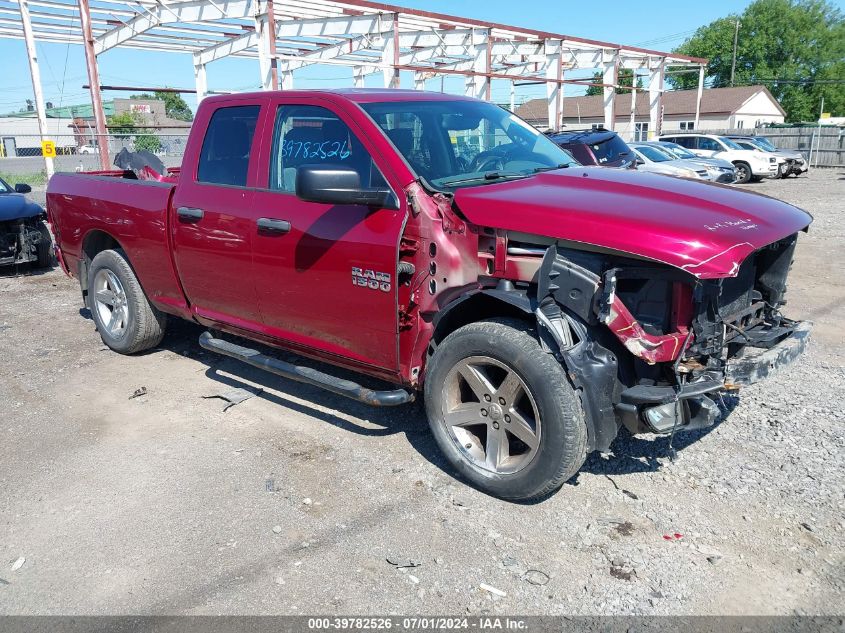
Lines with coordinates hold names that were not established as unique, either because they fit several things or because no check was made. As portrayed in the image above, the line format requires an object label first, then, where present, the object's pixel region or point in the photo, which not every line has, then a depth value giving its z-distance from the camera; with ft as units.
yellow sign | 53.98
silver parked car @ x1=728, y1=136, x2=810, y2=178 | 84.94
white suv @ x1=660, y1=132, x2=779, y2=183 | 81.51
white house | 189.67
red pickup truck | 10.46
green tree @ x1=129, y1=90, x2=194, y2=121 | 324.39
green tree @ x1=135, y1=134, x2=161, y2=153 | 102.24
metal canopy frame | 54.49
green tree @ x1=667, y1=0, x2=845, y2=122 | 248.11
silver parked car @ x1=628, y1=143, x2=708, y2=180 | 50.16
